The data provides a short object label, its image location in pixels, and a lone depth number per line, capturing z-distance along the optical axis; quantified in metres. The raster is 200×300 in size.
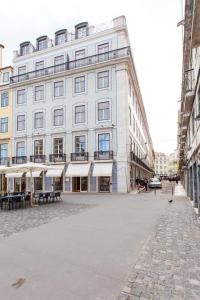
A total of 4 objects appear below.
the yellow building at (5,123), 22.05
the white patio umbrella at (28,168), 11.11
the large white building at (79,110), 18.13
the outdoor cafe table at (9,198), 9.79
